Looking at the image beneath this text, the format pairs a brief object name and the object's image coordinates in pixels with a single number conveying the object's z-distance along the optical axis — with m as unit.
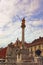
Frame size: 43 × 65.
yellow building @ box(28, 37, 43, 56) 46.56
